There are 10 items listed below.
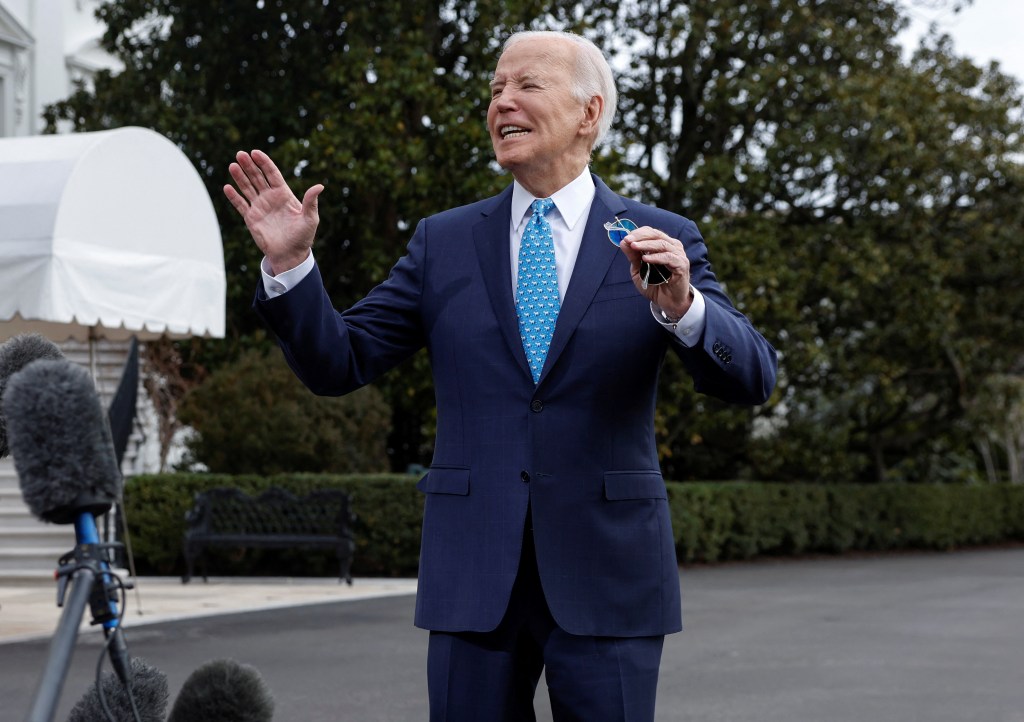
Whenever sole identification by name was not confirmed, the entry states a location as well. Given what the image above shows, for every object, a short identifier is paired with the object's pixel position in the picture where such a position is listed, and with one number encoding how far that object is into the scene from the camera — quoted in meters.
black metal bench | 15.41
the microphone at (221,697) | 2.38
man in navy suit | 2.87
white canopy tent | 10.36
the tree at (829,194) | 20.33
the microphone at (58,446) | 1.96
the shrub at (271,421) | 16.78
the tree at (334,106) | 18.61
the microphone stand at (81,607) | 1.89
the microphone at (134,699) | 2.34
